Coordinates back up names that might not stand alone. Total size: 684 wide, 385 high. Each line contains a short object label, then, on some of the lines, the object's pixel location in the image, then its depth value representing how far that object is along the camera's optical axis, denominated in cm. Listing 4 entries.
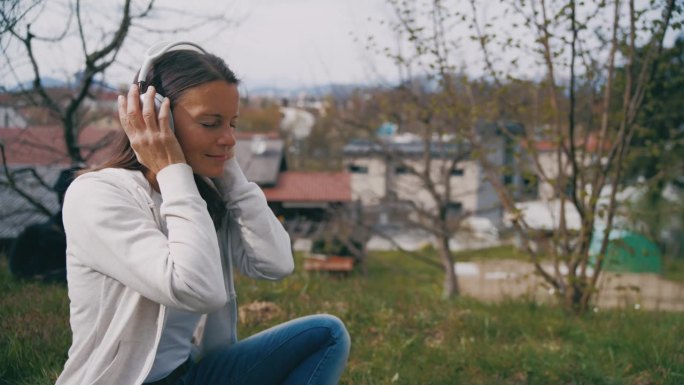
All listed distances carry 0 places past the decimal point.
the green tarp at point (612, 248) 486
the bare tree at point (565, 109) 456
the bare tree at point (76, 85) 524
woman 159
